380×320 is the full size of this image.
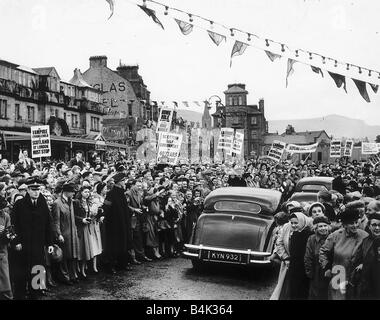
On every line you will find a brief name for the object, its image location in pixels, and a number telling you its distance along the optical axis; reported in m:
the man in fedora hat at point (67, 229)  9.01
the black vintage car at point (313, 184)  14.78
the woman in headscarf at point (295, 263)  6.19
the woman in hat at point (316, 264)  5.95
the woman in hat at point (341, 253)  5.64
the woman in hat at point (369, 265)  5.33
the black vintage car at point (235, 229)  9.27
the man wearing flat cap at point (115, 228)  10.12
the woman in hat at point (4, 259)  7.24
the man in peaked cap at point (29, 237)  7.83
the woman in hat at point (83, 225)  9.41
